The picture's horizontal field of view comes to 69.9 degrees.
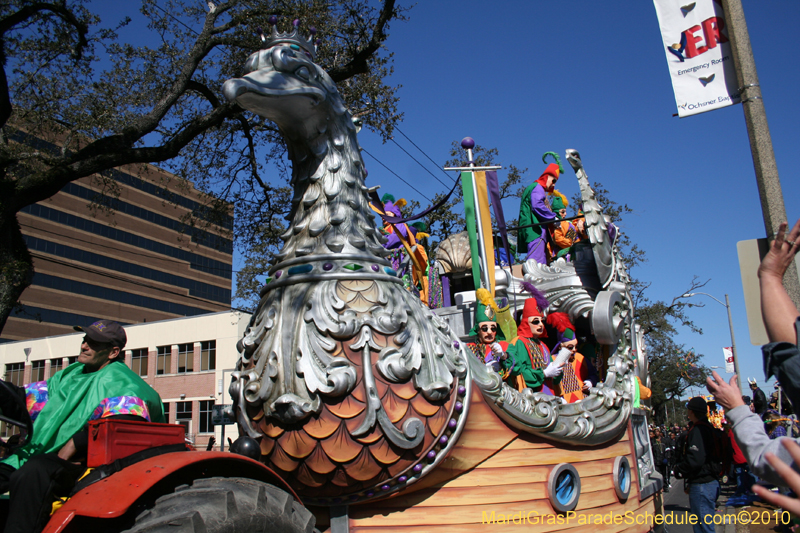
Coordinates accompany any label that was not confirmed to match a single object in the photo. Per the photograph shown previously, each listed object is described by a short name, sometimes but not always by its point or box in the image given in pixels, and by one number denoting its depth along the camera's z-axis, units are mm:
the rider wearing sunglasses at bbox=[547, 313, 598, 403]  5242
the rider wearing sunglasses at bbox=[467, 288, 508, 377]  4926
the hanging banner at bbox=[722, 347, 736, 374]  20242
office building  42000
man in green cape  1938
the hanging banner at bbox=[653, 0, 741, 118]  4559
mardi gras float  2908
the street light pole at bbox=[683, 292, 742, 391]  19234
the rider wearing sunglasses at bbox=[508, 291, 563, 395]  4773
